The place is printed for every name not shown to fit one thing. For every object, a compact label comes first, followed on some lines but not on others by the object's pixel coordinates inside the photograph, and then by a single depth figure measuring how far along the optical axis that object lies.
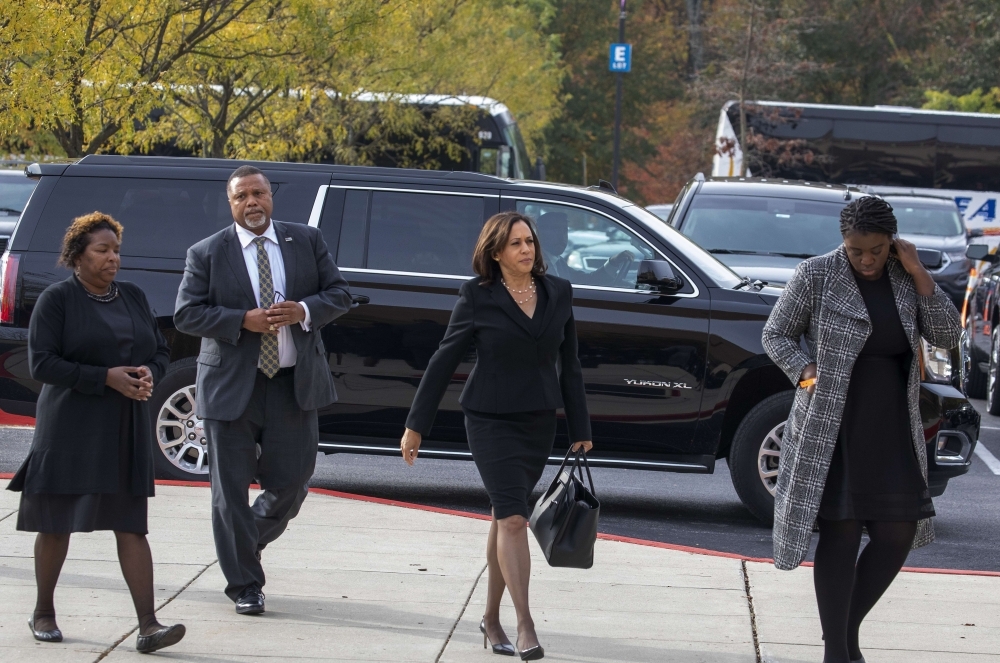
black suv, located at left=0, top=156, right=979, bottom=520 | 15.41
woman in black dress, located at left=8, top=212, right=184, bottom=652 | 9.84
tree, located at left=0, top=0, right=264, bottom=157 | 19.58
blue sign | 57.25
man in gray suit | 10.87
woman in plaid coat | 9.50
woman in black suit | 9.86
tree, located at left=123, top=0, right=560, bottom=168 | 25.11
